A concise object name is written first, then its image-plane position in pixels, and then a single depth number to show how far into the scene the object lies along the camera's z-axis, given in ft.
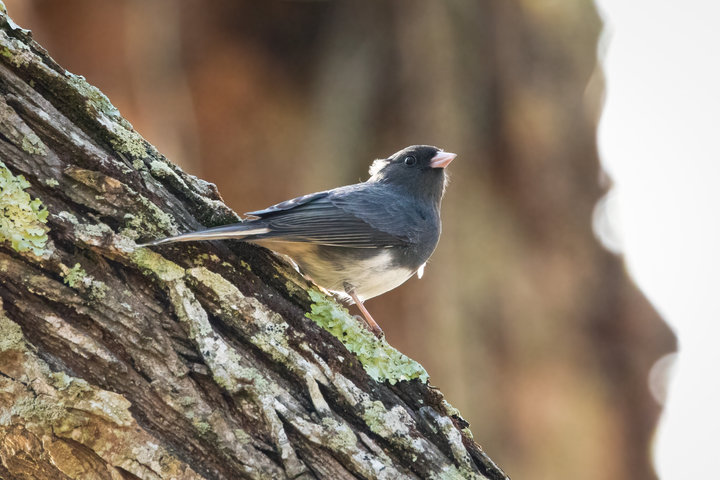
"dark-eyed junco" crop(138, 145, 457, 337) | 18.97
